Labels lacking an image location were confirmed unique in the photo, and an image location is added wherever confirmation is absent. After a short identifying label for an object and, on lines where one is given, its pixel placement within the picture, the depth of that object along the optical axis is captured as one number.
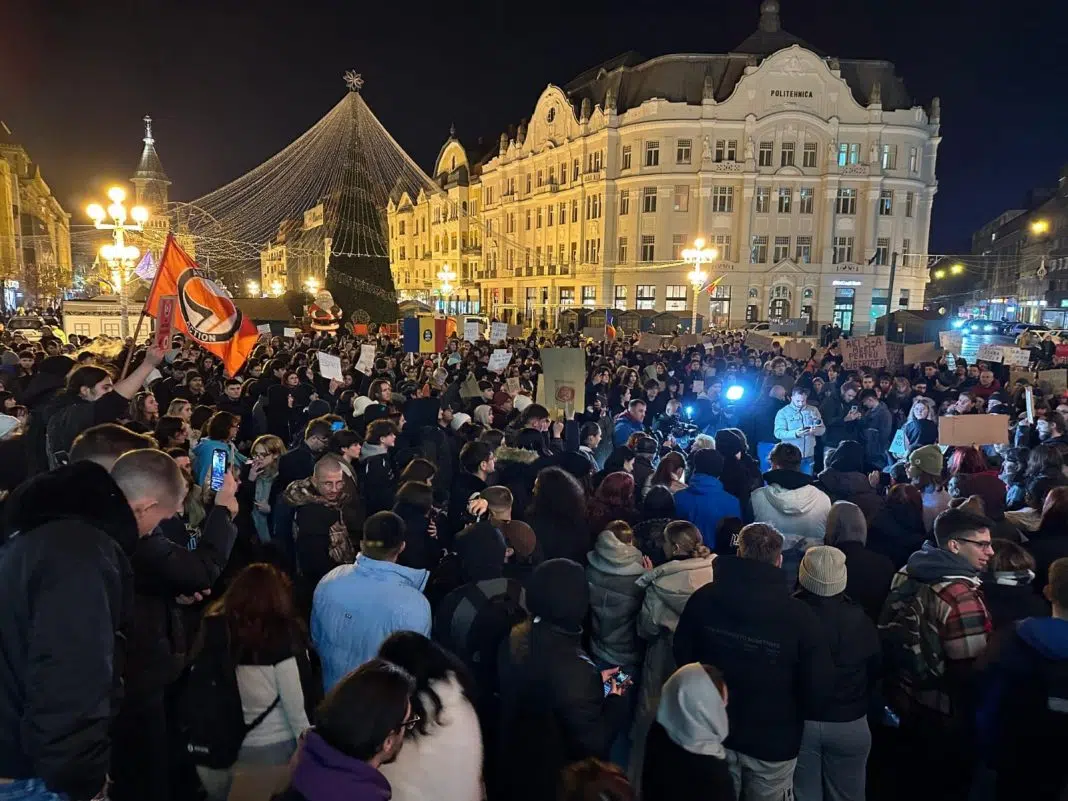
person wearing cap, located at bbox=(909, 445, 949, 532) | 5.75
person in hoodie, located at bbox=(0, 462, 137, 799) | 2.20
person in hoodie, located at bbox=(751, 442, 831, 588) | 5.34
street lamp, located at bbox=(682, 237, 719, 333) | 29.39
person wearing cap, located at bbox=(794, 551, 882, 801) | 3.44
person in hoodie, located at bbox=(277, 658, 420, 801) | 2.00
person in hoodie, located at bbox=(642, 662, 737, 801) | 2.80
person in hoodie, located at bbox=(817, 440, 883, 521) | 5.82
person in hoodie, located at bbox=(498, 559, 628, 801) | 3.06
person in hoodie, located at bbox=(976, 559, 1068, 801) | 3.20
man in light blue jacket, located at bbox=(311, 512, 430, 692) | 3.45
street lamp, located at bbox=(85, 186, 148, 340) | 15.24
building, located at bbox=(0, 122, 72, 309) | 63.00
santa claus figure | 26.39
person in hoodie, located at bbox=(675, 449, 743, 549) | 5.60
